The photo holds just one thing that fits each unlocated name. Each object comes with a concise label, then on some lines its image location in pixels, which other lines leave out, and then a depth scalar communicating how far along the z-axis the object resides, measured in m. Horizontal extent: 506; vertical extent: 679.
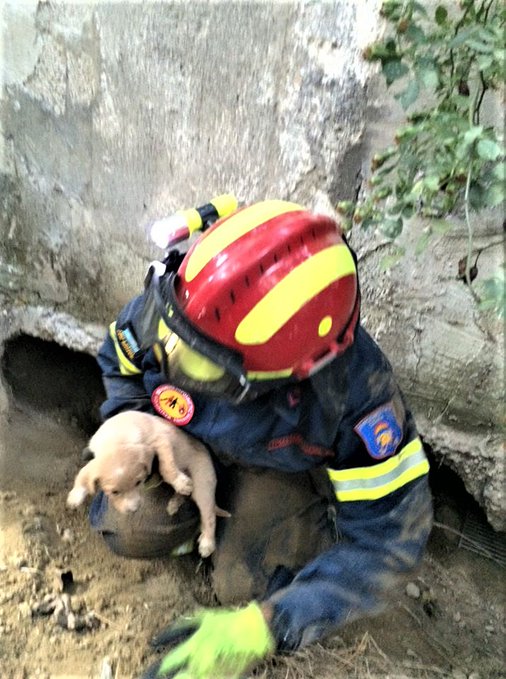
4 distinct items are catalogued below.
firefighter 1.12
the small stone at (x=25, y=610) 1.62
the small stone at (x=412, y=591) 1.84
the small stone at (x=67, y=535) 1.89
